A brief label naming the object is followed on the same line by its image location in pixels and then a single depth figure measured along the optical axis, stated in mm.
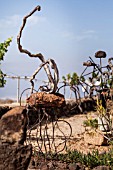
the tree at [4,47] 10172
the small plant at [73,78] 12496
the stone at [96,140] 8344
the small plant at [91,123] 6923
